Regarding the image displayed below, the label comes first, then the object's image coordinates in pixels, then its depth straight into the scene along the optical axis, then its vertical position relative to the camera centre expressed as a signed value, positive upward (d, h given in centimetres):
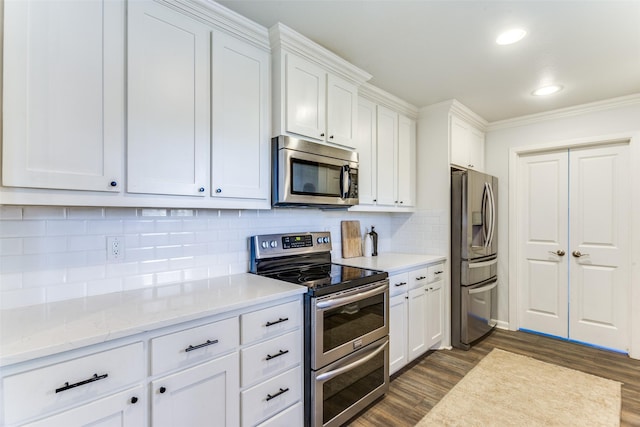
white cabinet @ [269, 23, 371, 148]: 197 +87
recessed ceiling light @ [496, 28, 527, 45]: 192 +114
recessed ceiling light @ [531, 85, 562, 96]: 277 +114
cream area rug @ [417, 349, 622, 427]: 203 -137
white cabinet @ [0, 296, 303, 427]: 97 -64
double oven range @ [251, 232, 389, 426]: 176 -72
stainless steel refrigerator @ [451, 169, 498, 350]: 306 -41
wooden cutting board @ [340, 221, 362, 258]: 298 -26
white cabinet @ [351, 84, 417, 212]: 279 +60
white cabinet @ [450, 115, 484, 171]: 325 +78
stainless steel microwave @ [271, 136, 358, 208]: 198 +28
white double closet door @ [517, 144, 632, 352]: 309 -33
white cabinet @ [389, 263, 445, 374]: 247 -89
